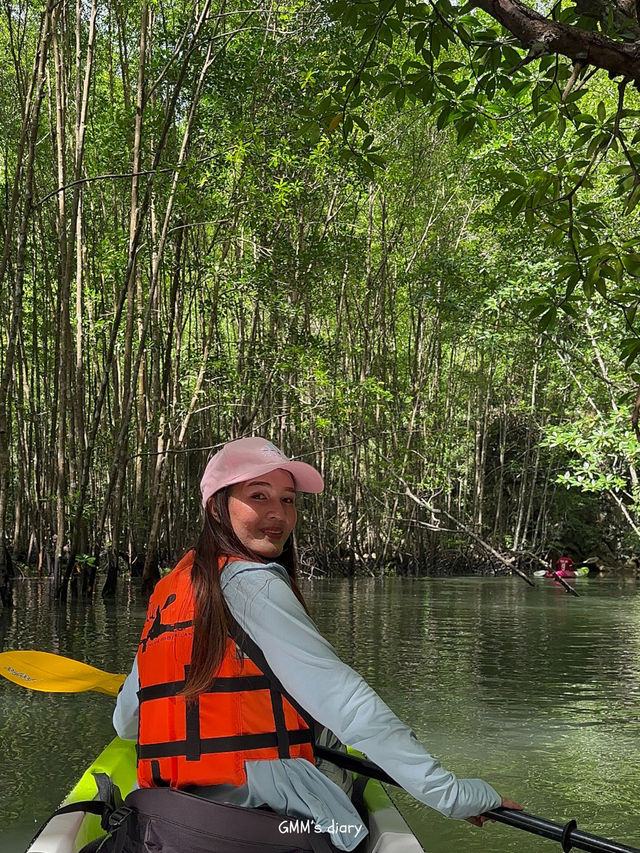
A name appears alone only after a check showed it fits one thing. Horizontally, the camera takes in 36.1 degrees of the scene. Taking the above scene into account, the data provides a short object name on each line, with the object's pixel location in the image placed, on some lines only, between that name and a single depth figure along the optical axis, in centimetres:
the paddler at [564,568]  1562
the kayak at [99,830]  172
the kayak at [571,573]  1568
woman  150
